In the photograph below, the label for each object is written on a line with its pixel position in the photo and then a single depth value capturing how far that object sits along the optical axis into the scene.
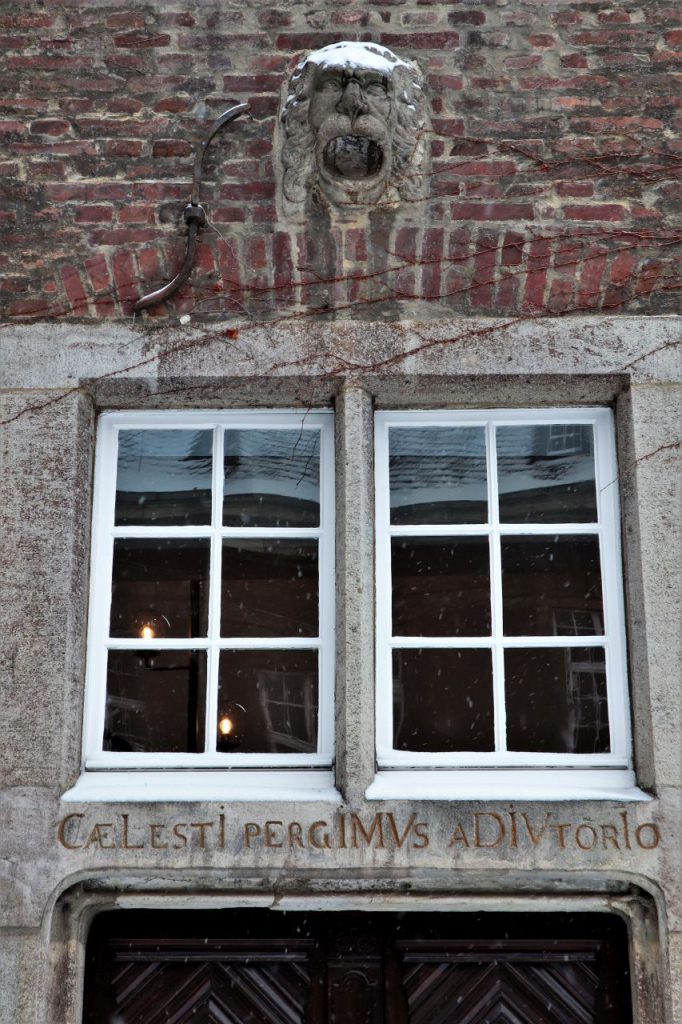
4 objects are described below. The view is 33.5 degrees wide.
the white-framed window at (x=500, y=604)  3.89
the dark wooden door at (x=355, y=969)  3.76
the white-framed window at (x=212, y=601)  3.93
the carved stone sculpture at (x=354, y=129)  4.00
